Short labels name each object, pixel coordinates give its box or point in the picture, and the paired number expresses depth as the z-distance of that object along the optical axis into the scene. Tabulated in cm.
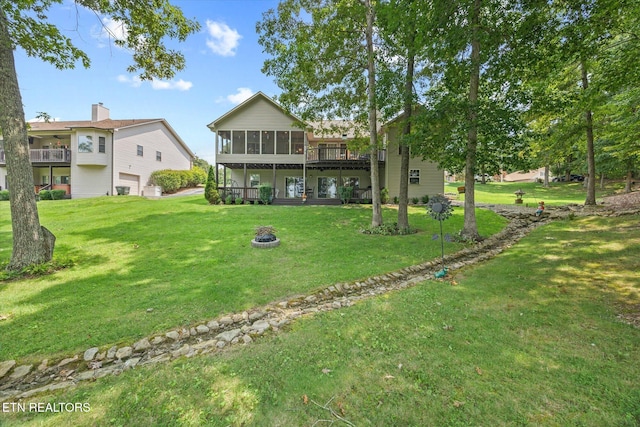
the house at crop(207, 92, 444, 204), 1872
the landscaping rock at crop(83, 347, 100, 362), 356
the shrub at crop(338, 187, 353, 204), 1858
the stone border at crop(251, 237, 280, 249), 848
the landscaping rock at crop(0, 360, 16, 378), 327
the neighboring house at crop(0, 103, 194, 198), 2053
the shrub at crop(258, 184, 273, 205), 1795
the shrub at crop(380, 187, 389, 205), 1753
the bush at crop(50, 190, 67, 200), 1980
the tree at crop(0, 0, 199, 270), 605
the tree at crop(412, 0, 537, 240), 820
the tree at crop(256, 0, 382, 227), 1045
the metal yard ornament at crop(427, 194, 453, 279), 694
